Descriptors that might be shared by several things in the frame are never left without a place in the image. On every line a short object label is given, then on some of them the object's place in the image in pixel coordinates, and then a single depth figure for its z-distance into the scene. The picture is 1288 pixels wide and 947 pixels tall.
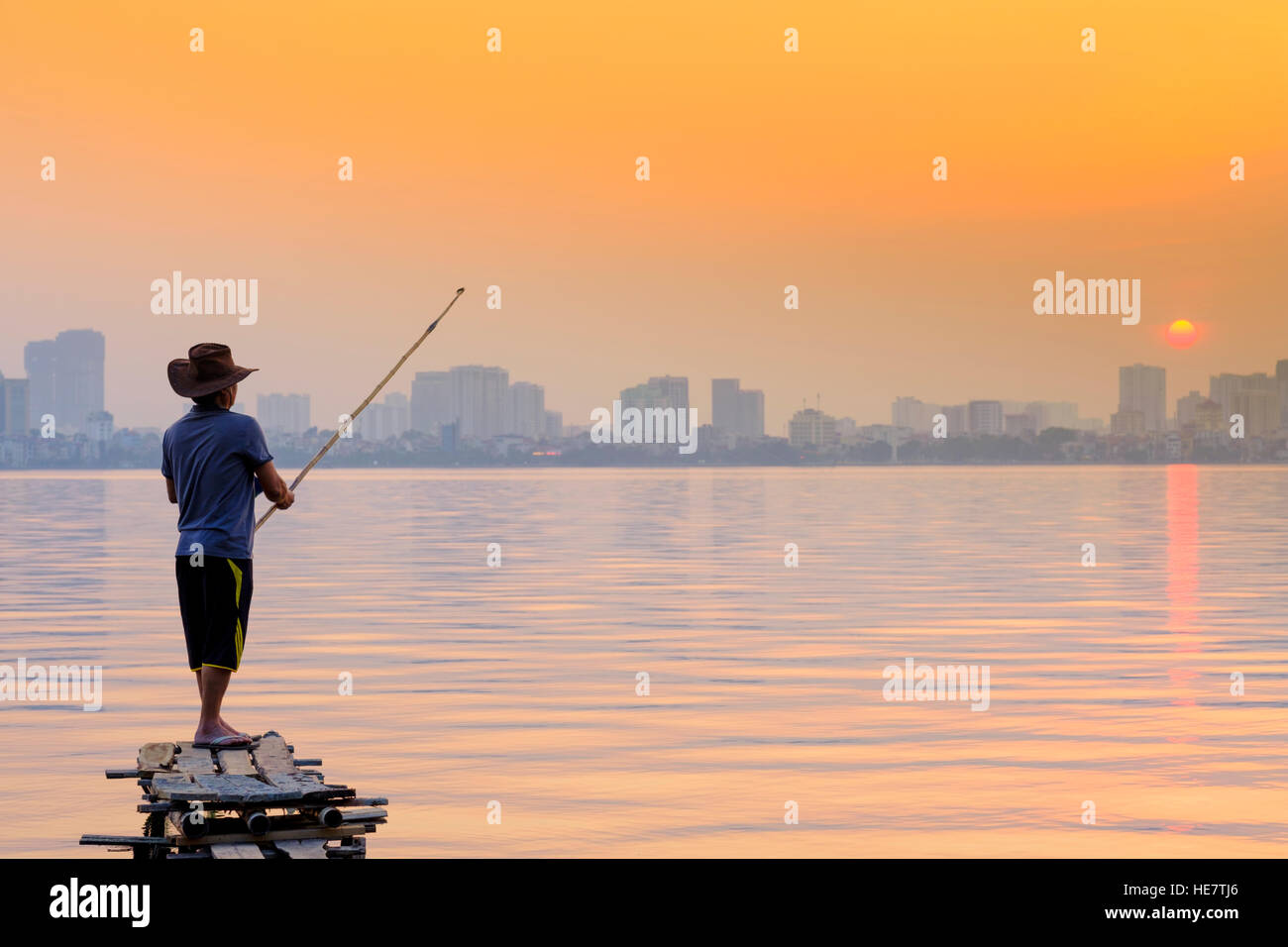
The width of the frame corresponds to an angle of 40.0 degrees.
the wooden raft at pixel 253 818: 8.16
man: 10.30
